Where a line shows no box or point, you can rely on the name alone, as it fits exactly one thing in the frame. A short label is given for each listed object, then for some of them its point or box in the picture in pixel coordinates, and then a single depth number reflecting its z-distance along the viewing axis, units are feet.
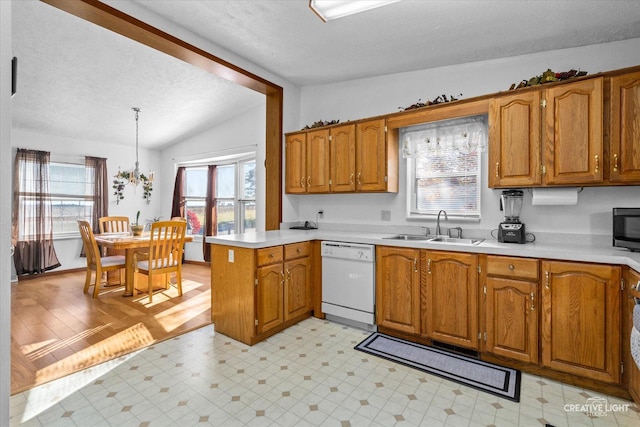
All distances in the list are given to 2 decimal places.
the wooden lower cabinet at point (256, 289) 8.96
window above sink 9.74
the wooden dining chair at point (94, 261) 13.38
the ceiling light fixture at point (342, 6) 7.00
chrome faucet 10.22
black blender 8.50
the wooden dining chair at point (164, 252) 13.20
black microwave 6.90
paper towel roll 8.02
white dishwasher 9.71
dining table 12.93
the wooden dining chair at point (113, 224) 17.30
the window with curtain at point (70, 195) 17.49
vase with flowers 14.98
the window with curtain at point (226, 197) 18.49
